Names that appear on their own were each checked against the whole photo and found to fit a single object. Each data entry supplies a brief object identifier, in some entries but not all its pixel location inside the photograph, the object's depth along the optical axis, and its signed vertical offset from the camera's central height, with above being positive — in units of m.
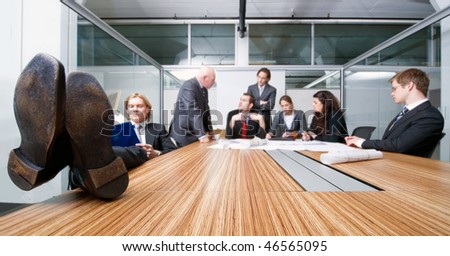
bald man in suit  1.80 +0.14
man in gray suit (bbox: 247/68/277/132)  3.27 +0.50
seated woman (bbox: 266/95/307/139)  2.80 +0.10
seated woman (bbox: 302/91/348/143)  2.08 +0.09
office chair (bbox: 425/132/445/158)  1.18 -0.12
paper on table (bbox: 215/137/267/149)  1.13 -0.09
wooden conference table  0.26 -0.11
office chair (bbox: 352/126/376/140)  2.17 -0.04
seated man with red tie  2.27 +0.05
